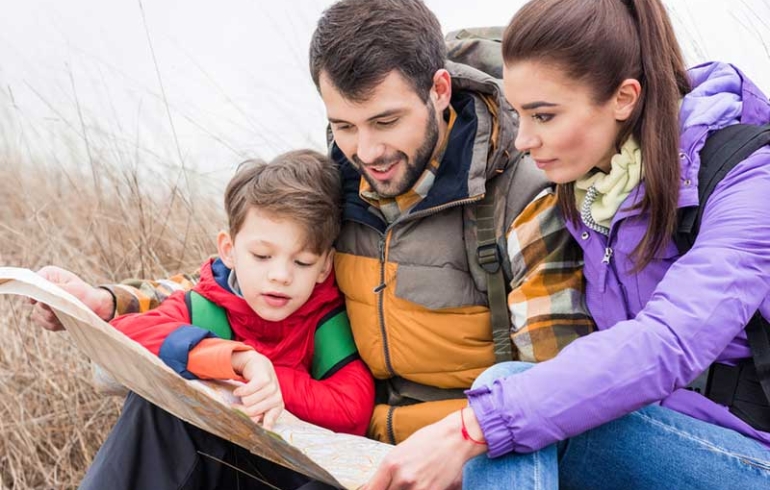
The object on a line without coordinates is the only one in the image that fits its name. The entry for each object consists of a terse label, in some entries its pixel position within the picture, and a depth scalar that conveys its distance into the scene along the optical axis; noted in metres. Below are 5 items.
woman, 1.86
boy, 2.51
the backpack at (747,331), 2.00
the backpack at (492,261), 2.57
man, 2.60
